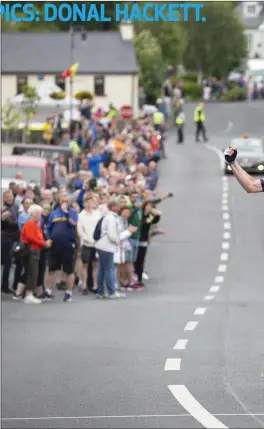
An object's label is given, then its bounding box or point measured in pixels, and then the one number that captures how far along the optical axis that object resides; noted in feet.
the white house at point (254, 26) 547.90
